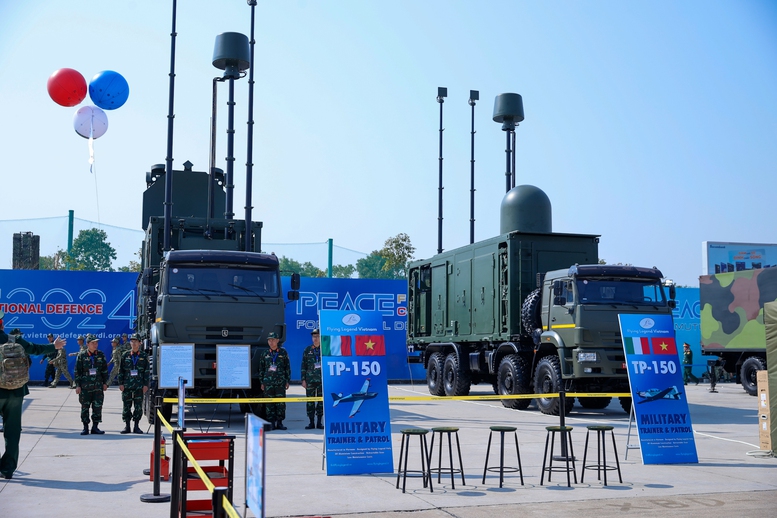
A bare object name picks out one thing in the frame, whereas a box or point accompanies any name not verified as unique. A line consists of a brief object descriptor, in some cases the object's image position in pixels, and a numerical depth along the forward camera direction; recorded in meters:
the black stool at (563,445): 9.03
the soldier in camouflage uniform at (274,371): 14.13
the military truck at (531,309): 16.09
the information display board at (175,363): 12.21
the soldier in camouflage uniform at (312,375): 14.55
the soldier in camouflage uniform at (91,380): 13.38
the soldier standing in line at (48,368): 24.96
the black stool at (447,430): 8.63
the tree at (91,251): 31.03
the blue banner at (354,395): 9.23
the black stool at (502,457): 8.58
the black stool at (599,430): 8.83
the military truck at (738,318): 22.98
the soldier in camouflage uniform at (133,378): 13.74
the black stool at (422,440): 8.40
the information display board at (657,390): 10.20
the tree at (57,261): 33.70
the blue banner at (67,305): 25.53
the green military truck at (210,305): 14.12
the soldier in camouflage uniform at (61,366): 24.44
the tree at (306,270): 42.82
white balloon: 18.00
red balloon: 16.94
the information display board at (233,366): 13.40
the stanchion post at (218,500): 3.85
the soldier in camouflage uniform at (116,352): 19.37
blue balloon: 17.55
